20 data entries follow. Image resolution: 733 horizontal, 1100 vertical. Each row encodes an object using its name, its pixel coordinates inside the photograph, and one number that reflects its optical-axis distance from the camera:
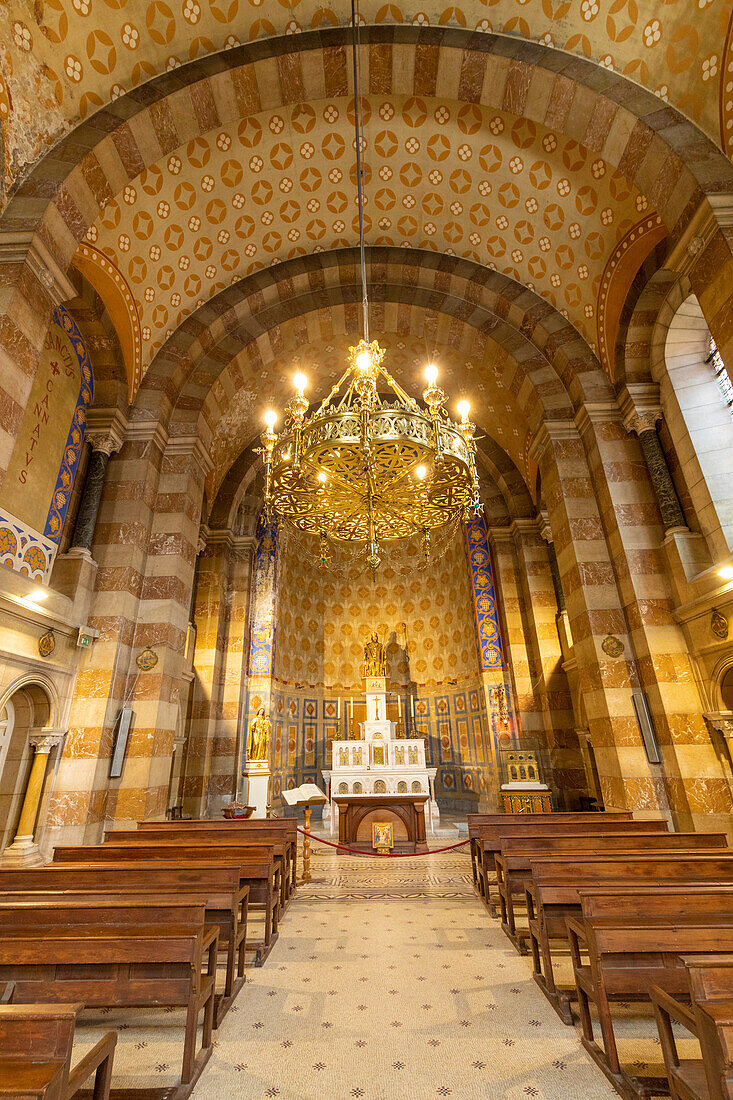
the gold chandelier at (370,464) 5.63
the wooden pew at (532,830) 5.79
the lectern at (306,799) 7.62
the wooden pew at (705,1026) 1.71
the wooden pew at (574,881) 3.57
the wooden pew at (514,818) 6.52
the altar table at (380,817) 10.02
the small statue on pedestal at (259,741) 11.72
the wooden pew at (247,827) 6.46
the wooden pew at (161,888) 3.57
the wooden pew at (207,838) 5.89
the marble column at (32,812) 6.22
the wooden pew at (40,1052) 1.58
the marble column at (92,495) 8.12
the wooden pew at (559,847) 4.70
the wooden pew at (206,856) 4.73
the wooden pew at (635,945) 2.67
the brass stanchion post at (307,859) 7.54
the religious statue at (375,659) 13.86
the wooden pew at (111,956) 2.66
